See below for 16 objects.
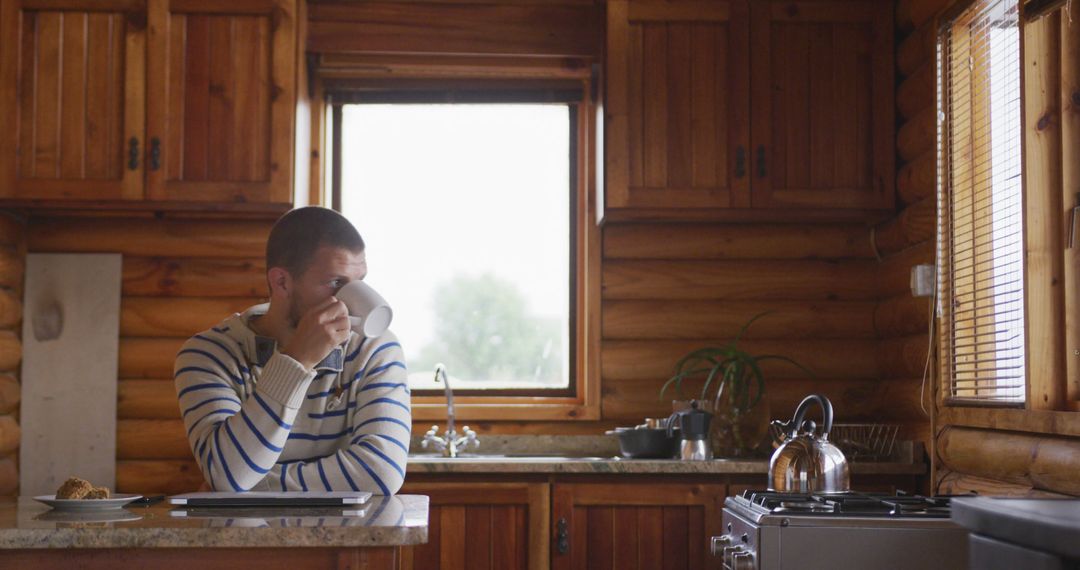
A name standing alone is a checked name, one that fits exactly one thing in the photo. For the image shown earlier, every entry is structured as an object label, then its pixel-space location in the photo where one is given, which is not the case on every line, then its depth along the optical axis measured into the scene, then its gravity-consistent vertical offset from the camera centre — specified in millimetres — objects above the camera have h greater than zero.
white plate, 1818 -295
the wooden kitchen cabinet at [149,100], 3521 +707
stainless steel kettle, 2480 -301
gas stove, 2055 -385
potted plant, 3547 -258
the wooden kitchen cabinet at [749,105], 3580 +717
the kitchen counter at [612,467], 3219 -399
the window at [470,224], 4020 +369
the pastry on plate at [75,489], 1873 -281
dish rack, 3498 -350
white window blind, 2756 +320
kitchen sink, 3252 -403
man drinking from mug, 2045 -121
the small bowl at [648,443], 3480 -358
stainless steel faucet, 3625 -368
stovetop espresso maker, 3375 -313
